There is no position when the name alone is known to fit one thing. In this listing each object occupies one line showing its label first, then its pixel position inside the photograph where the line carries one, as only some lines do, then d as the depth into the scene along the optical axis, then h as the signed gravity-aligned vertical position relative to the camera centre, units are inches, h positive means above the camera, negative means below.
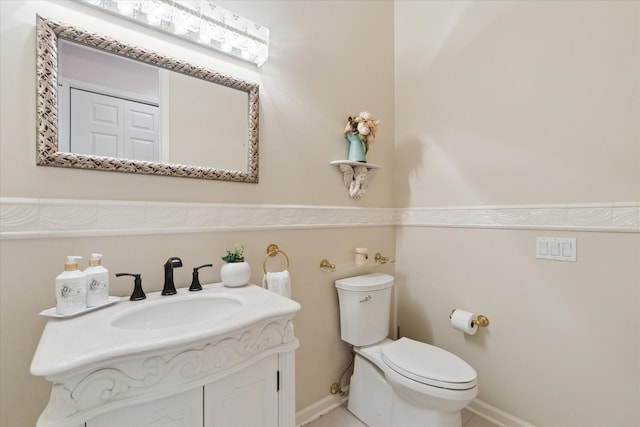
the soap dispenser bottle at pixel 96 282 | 33.1 -8.7
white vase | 44.2 -10.1
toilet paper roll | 62.1 -24.8
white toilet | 47.4 -29.6
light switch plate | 52.7 -6.9
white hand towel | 50.2 -13.0
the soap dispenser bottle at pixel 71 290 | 30.4 -9.0
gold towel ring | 53.6 -8.0
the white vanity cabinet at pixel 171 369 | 22.5 -15.1
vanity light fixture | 39.6 +29.7
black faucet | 39.9 -10.1
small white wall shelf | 67.5 +9.0
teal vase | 66.9 +15.3
